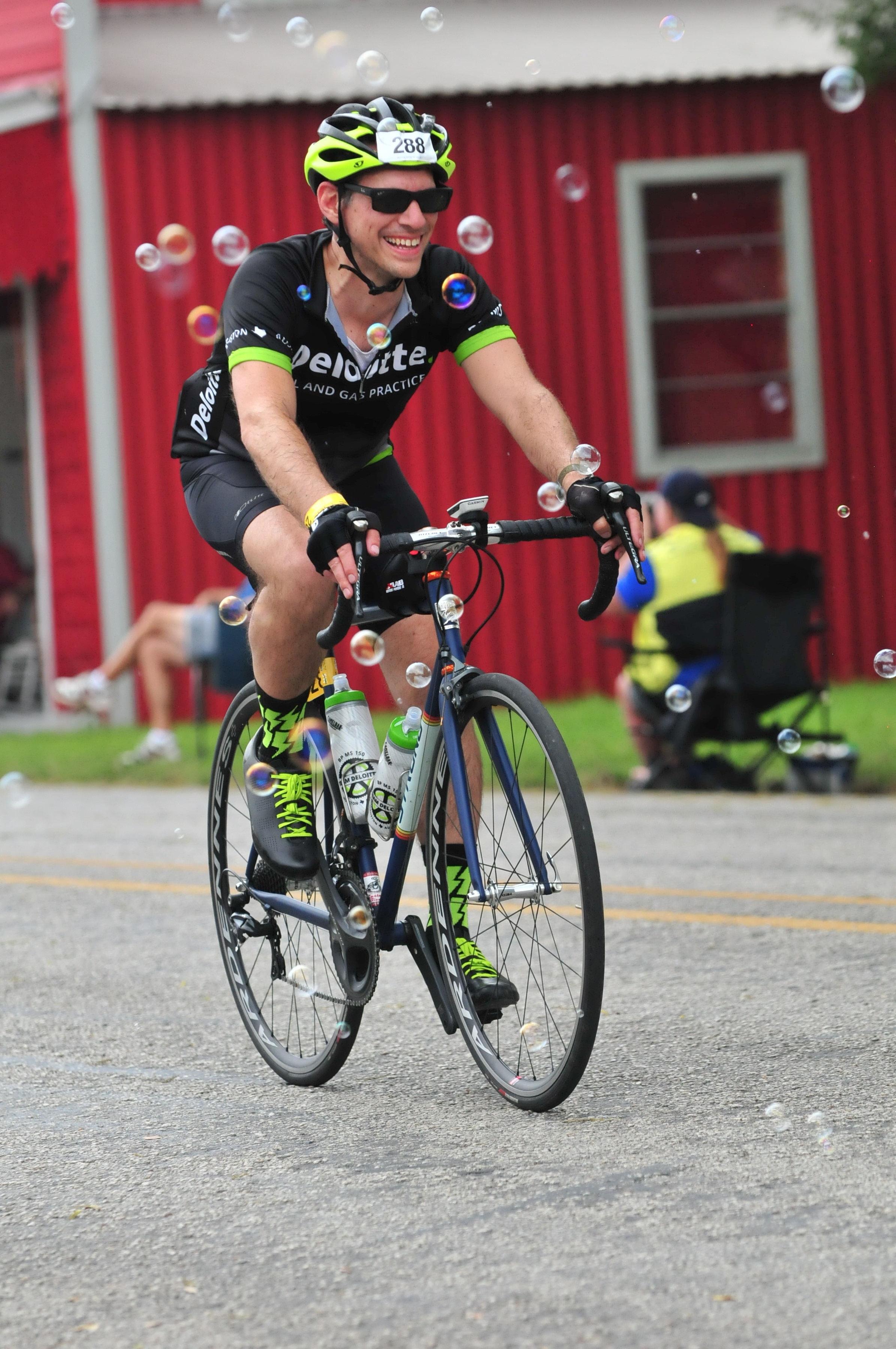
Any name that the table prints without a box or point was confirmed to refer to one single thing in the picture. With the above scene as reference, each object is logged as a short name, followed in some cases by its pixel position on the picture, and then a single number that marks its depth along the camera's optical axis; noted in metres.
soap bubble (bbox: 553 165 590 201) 28.19
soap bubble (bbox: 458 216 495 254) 13.19
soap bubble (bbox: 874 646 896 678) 13.16
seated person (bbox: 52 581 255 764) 24.19
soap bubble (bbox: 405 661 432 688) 8.34
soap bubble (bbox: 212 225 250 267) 12.91
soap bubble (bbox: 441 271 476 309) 8.43
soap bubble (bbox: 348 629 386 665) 8.79
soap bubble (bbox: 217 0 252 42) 24.06
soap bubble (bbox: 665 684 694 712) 17.89
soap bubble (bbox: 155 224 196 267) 15.93
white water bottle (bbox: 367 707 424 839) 8.12
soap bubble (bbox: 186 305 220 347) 10.29
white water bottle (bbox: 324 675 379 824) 8.40
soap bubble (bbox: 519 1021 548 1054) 7.81
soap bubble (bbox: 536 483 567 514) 8.03
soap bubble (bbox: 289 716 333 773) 8.65
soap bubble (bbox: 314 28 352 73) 25.94
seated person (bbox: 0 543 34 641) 34.78
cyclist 7.95
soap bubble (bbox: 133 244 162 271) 12.05
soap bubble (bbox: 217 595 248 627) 9.50
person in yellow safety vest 20.30
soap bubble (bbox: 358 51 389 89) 12.13
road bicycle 7.39
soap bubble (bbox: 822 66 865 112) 17.86
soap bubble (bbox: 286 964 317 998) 8.83
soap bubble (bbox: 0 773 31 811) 20.78
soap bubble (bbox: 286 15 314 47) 26.64
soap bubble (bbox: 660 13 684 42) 15.52
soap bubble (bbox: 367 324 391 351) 8.27
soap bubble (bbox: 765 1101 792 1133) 7.45
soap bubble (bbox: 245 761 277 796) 8.67
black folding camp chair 19.58
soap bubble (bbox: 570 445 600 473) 8.02
